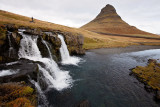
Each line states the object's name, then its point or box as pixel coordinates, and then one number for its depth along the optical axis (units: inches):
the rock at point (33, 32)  688.1
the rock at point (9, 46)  514.9
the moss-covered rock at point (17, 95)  212.2
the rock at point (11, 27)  614.5
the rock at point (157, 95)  412.6
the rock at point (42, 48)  743.1
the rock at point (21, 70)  318.0
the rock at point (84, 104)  362.0
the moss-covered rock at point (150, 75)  494.0
